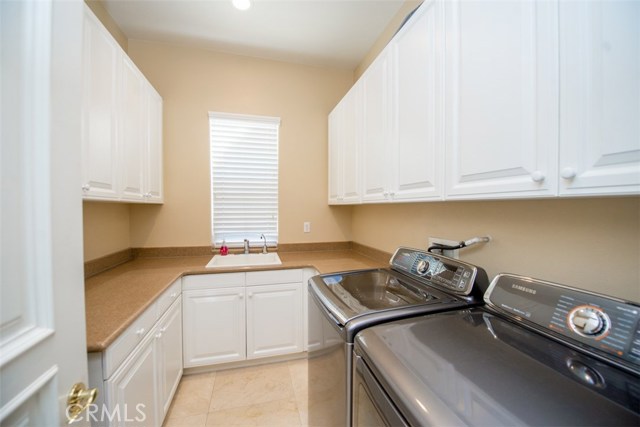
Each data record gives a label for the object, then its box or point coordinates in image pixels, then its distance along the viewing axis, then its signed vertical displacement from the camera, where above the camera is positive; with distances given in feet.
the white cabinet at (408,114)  3.53 +1.74
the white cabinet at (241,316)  5.89 -2.78
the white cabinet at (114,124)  3.85 +1.77
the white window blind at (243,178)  7.75 +1.11
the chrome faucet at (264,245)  7.94 -1.17
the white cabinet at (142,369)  2.94 -2.47
